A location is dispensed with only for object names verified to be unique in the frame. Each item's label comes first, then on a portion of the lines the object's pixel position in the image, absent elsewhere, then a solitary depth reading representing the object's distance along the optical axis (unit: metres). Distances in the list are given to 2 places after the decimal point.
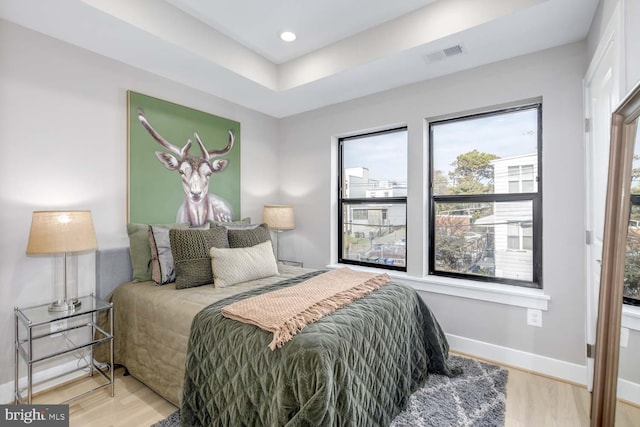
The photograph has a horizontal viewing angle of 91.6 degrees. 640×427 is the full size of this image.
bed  1.31
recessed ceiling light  2.59
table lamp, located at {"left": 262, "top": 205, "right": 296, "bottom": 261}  3.48
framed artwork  2.62
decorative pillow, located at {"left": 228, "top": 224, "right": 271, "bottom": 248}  2.60
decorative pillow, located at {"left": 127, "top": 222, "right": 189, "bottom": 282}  2.40
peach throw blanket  1.45
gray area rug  1.77
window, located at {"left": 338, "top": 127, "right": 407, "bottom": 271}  3.24
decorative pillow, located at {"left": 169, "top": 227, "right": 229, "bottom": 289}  2.21
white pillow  2.25
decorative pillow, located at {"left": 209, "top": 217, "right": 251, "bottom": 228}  2.88
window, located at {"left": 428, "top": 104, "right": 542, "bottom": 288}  2.50
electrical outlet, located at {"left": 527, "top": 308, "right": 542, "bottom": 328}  2.35
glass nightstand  1.90
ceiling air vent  2.33
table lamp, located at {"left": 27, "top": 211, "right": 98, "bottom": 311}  1.86
